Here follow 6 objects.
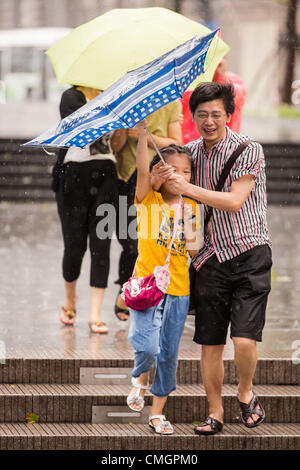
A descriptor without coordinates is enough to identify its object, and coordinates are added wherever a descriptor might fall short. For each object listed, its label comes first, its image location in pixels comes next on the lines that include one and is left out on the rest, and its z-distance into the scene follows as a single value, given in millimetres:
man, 10422
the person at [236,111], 14226
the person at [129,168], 13664
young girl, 10562
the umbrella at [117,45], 13125
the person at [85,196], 13852
